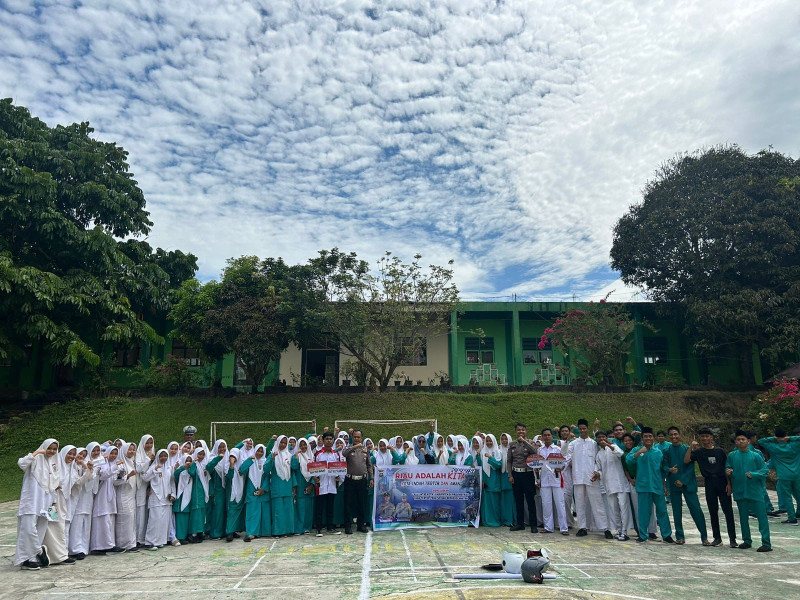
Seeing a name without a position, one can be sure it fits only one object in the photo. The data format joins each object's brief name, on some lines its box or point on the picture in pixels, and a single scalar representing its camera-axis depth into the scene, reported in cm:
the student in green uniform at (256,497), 898
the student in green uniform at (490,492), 968
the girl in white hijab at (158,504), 859
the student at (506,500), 971
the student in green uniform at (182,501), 882
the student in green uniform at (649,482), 825
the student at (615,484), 857
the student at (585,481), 888
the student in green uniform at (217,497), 915
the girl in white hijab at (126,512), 838
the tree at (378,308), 1947
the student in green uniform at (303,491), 934
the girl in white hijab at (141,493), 867
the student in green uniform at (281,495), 913
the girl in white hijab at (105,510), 819
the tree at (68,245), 1792
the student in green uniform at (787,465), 948
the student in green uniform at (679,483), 806
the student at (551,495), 903
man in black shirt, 786
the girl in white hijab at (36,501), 722
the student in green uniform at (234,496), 895
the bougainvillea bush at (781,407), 1444
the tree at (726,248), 1948
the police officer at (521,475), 922
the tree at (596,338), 2081
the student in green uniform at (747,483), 759
